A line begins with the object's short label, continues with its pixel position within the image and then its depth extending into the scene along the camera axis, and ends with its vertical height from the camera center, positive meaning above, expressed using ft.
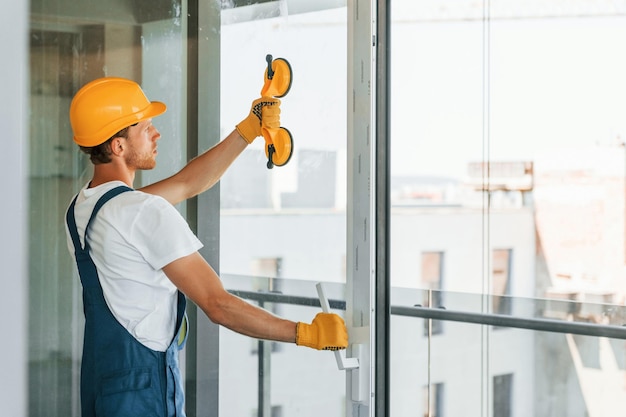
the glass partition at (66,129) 7.37 +0.69
